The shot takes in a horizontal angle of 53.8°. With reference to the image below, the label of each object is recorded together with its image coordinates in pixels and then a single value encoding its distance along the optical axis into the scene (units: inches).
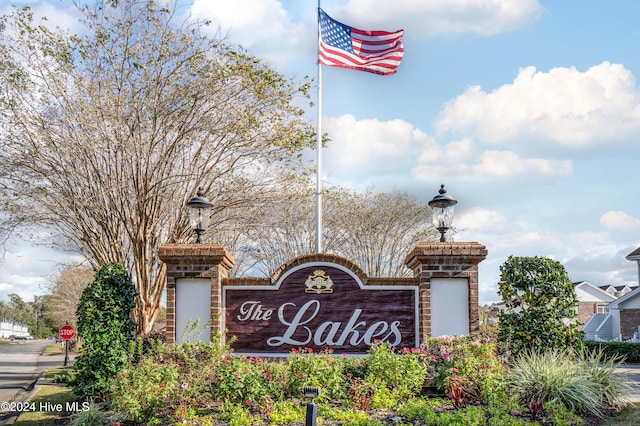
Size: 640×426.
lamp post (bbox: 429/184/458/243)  458.3
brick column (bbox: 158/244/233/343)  430.3
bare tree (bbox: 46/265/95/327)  1904.5
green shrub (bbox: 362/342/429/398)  338.0
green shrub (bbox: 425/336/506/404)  326.0
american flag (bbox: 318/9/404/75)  595.8
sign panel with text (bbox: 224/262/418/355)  434.6
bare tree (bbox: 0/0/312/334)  636.7
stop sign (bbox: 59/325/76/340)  1035.9
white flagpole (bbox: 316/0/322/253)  568.4
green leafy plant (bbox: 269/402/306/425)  301.0
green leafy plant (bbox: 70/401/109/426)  360.3
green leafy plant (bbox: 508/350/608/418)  317.7
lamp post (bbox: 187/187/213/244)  462.0
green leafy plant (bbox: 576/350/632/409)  335.0
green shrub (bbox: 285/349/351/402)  330.0
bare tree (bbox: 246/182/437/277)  1234.6
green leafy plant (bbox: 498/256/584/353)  395.9
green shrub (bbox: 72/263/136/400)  418.6
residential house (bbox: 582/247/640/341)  1349.7
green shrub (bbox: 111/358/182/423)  336.2
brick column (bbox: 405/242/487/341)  427.2
